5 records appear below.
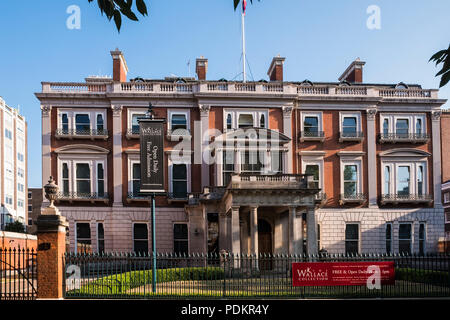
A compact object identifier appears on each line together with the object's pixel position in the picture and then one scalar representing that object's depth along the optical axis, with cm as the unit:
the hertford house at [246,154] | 3444
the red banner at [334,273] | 1792
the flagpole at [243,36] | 3816
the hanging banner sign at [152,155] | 2056
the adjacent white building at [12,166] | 8244
